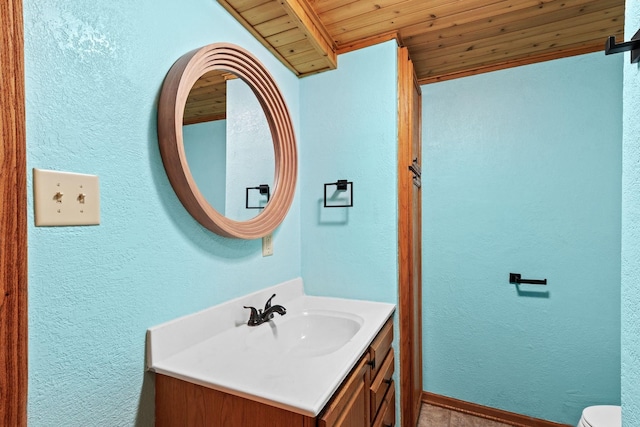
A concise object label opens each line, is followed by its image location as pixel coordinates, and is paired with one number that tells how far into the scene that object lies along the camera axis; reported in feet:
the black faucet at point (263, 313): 3.76
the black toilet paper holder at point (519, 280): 5.68
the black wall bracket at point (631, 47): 1.87
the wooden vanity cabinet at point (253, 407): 2.28
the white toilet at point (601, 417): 4.00
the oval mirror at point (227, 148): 2.93
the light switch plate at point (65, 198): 2.07
